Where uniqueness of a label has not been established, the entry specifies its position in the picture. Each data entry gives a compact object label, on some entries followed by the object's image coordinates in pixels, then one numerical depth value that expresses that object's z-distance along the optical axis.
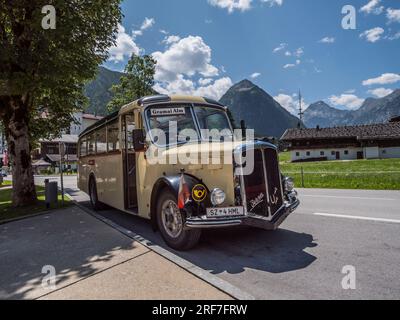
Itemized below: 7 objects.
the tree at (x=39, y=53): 9.16
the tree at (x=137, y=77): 40.19
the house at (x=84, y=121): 113.94
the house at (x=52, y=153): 78.75
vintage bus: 4.72
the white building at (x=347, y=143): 62.00
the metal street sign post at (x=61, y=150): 12.37
